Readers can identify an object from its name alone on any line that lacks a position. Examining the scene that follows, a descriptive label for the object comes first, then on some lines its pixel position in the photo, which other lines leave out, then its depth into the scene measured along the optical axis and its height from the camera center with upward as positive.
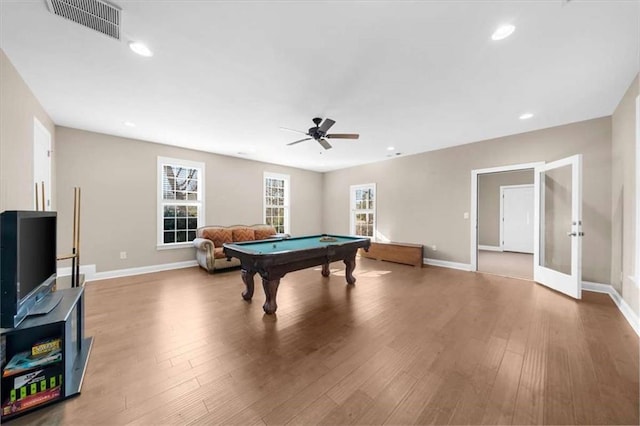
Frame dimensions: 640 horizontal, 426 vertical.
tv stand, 1.39 -0.99
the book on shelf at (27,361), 1.41 -0.94
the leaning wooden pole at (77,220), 3.09 -0.13
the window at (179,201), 4.93 +0.22
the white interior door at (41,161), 2.98 +0.66
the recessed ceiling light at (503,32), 1.81 +1.41
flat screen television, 1.39 -0.37
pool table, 2.78 -0.56
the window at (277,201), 6.75 +0.32
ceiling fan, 3.32 +1.12
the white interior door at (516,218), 6.88 -0.12
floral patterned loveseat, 4.64 -0.60
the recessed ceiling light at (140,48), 1.98 +1.39
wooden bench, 5.24 -0.93
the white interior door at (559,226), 3.21 -0.17
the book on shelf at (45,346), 1.52 -0.88
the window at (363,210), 6.66 +0.07
